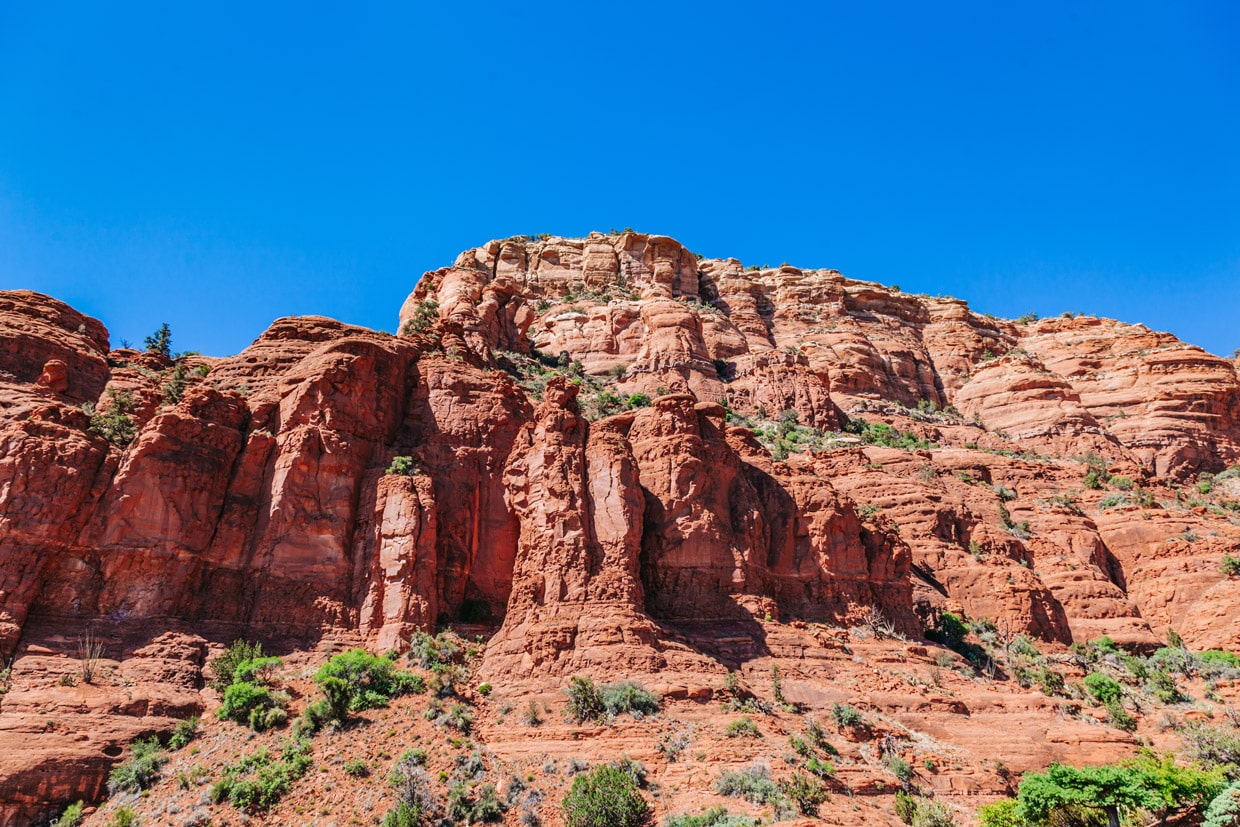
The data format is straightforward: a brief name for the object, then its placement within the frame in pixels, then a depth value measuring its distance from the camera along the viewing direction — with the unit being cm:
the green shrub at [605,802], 2261
